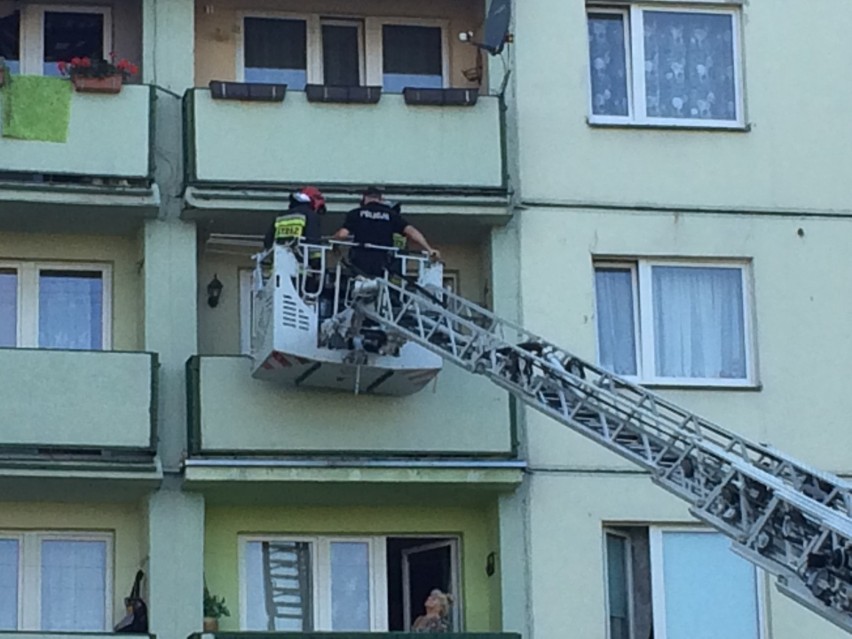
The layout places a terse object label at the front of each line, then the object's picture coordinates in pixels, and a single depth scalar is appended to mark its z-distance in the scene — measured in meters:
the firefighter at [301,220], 29.70
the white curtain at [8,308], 31.55
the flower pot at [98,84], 31.19
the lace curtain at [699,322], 32.06
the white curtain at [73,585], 30.84
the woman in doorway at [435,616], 30.88
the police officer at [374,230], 29.44
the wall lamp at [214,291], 31.80
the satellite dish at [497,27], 31.50
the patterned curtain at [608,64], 32.88
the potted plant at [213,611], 30.33
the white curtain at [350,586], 31.39
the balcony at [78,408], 30.08
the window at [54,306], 31.62
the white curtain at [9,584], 30.62
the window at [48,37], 32.47
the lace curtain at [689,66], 32.94
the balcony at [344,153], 31.28
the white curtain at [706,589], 31.06
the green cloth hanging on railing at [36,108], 31.06
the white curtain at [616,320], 31.95
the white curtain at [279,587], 31.22
